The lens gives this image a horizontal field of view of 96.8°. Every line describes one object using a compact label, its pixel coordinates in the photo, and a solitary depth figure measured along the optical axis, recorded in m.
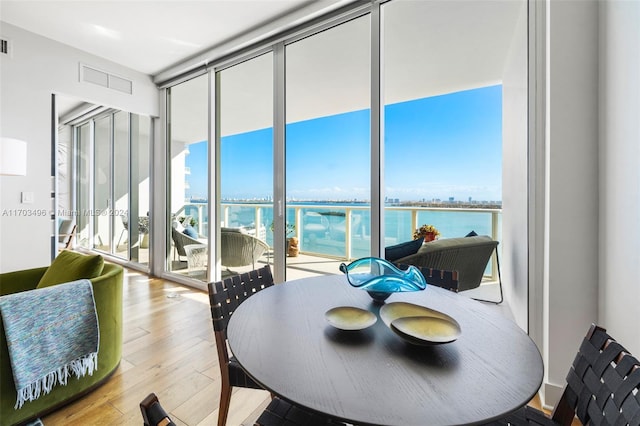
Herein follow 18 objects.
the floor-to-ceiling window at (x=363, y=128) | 2.52
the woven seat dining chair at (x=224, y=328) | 1.20
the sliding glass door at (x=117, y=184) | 4.26
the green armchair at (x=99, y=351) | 1.38
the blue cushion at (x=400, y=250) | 2.48
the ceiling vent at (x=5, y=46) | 2.83
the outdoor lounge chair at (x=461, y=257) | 2.57
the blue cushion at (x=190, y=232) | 3.85
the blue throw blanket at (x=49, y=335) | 1.39
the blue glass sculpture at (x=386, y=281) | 1.10
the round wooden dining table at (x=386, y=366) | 0.58
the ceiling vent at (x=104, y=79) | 3.41
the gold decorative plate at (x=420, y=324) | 0.80
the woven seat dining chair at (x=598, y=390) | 0.63
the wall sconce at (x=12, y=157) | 2.28
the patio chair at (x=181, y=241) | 3.83
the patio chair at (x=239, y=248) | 3.32
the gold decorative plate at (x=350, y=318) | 0.90
